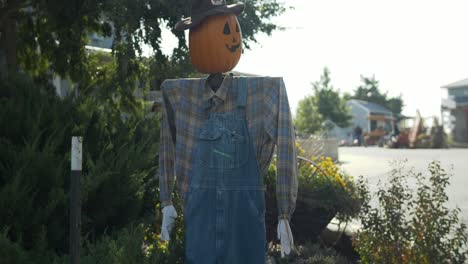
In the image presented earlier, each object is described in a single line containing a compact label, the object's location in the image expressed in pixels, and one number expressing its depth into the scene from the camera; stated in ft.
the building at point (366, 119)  176.65
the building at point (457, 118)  122.11
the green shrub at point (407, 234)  11.28
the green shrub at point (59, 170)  10.32
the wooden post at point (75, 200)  6.13
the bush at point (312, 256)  13.70
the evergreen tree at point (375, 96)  221.25
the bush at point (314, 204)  15.93
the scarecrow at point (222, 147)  7.99
